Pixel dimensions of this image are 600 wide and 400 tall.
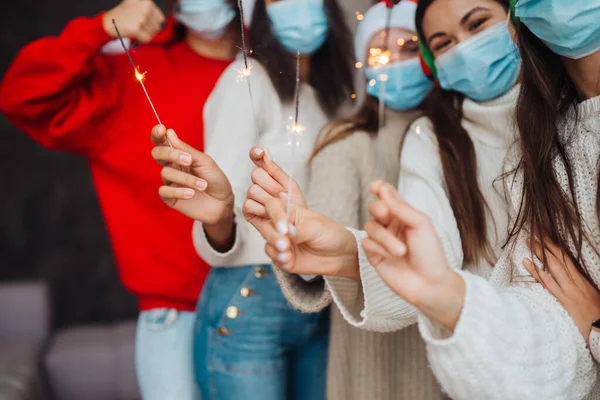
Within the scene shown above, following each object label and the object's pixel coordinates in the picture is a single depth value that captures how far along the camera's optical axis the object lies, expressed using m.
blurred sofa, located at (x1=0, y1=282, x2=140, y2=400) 2.44
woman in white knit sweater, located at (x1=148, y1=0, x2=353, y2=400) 0.93
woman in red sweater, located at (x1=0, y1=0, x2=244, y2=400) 1.06
